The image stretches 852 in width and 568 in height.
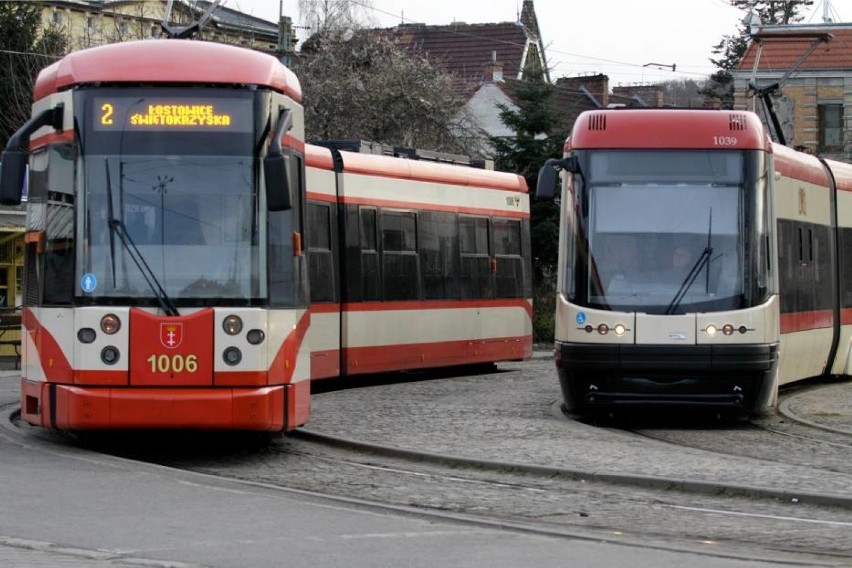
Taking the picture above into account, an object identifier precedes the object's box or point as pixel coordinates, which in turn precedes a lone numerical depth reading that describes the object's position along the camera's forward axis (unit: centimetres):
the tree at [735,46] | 8519
